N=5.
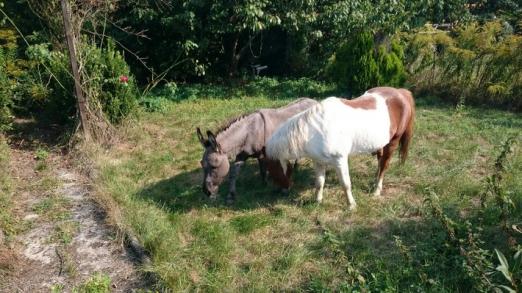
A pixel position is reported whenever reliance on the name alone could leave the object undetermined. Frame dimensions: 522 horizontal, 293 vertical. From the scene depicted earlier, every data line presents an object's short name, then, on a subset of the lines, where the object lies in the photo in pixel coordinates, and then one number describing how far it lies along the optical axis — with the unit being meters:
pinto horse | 4.66
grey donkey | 4.96
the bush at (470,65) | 8.30
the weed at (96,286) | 3.91
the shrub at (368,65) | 8.84
